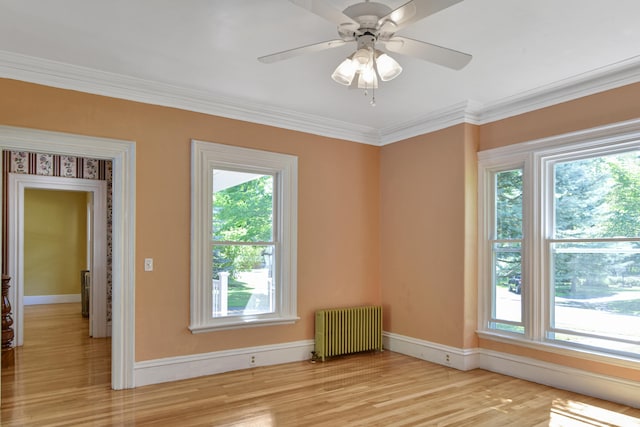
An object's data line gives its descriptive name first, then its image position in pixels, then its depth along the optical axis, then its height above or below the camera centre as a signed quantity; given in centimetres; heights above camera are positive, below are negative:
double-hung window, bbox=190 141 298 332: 446 -18
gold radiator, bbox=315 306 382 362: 508 -129
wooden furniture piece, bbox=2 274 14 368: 517 -123
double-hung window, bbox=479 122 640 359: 380 -20
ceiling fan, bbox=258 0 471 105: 221 +103
